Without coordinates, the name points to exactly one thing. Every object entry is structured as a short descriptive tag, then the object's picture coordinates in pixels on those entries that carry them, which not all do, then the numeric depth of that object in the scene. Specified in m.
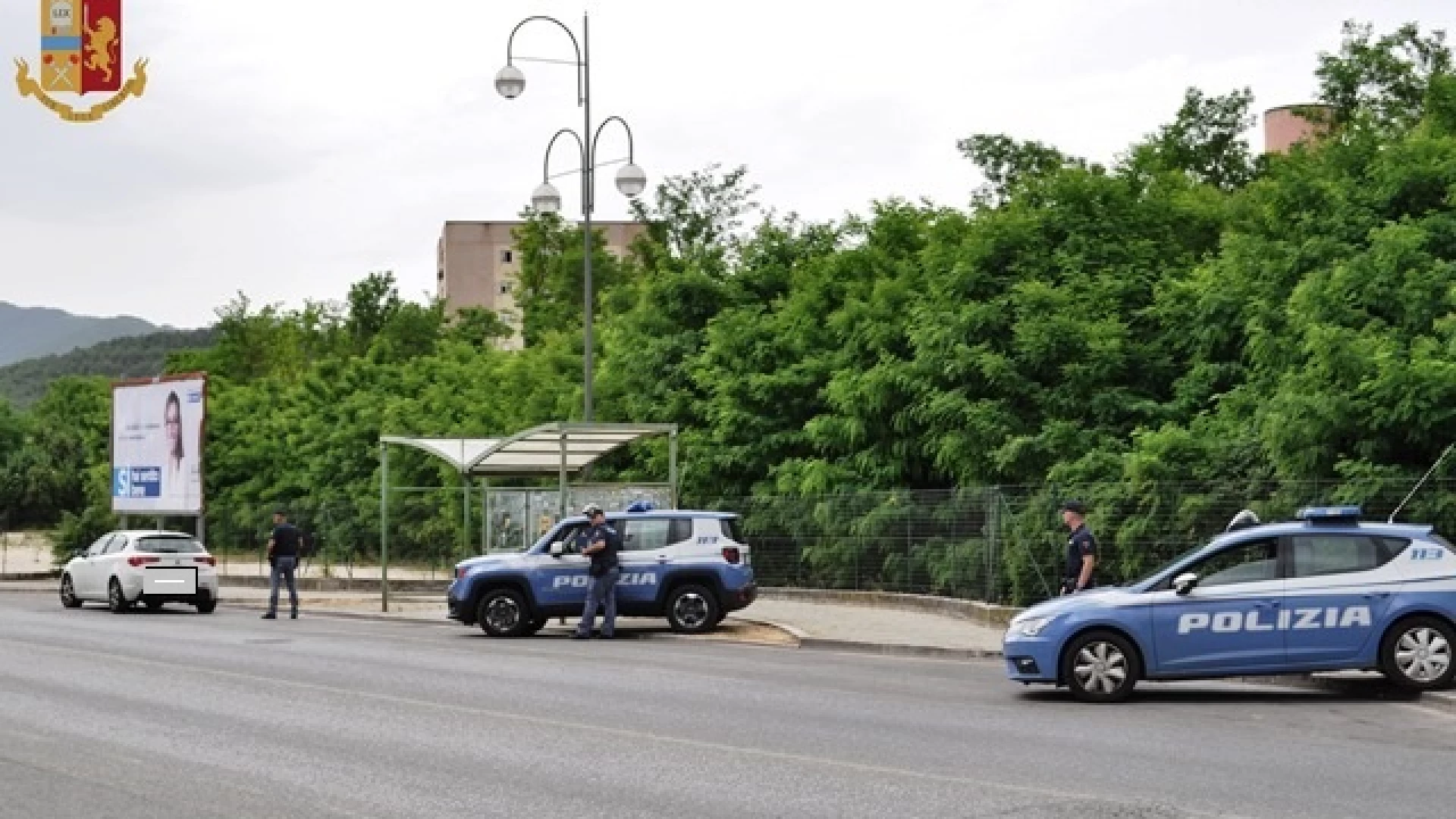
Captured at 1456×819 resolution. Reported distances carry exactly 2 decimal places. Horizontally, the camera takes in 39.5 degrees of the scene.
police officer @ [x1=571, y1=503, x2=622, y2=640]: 26.75
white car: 35.84
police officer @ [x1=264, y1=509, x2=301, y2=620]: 33.31
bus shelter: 32.03
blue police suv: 27.61
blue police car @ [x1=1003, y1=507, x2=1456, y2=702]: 17.16
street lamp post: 31.91
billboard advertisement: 47.09
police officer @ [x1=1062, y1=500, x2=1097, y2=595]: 20.40
